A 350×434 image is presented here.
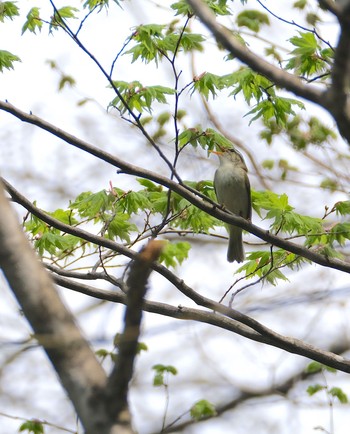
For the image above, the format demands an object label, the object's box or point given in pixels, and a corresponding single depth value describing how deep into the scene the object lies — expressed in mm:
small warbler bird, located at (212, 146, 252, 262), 15289
